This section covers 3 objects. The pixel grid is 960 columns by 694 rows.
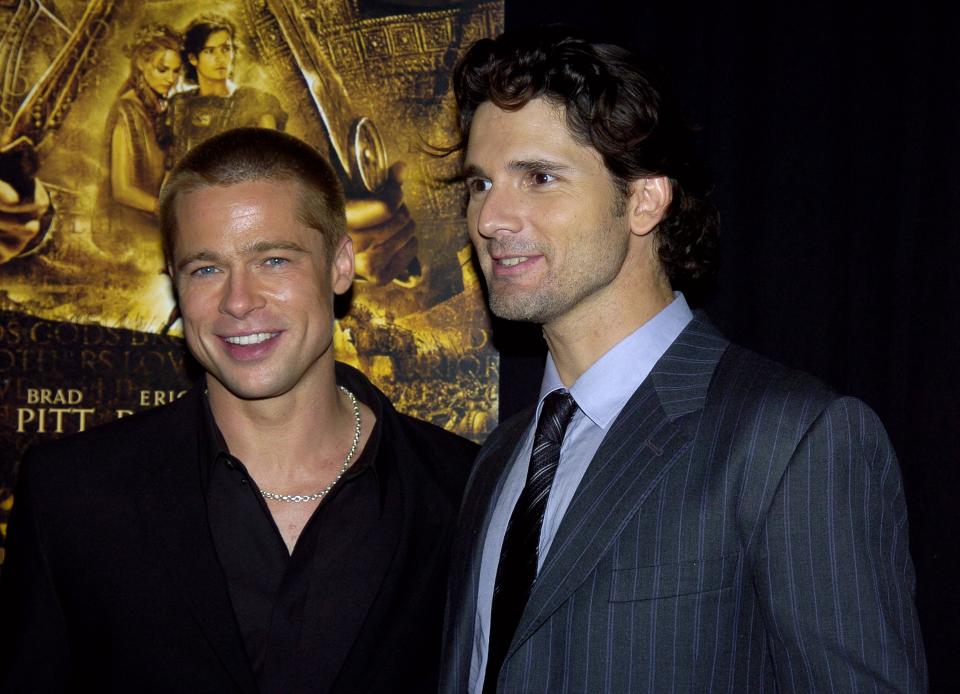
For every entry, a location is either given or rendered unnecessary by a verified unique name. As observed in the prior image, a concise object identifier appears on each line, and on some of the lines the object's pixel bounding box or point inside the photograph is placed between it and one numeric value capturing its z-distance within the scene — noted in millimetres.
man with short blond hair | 1904
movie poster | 2826
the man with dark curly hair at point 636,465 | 1451
